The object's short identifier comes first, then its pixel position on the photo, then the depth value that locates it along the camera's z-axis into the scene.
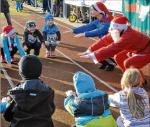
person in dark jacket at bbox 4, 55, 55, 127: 5.02
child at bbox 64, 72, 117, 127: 5.18
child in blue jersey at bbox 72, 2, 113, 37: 10.55
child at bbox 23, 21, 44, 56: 11.24
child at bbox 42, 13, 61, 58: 11.89
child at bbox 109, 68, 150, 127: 5.30
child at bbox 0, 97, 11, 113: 5.11
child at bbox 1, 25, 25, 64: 10.49
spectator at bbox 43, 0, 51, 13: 26.03
